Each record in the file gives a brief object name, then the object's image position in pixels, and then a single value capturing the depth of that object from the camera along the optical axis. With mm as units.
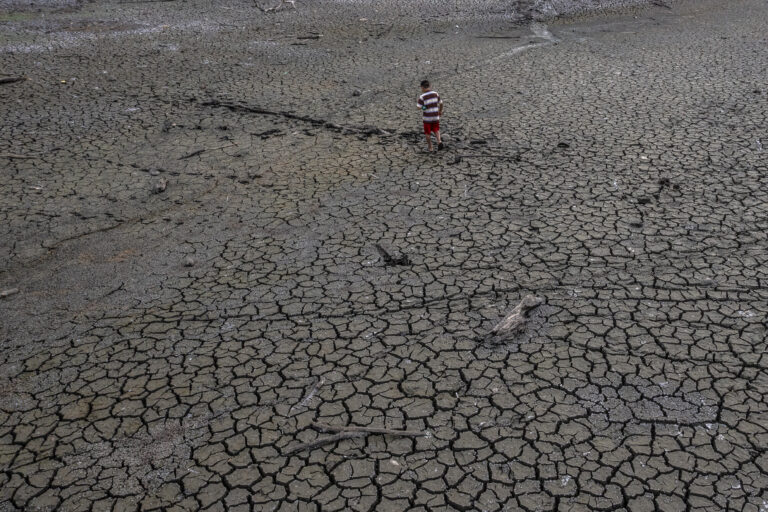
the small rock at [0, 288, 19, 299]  5816
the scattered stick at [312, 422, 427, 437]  4270
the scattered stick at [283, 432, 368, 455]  4184
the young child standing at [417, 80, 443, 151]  8273
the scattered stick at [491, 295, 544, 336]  5125
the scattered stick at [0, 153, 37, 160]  8414
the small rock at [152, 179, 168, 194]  7605
